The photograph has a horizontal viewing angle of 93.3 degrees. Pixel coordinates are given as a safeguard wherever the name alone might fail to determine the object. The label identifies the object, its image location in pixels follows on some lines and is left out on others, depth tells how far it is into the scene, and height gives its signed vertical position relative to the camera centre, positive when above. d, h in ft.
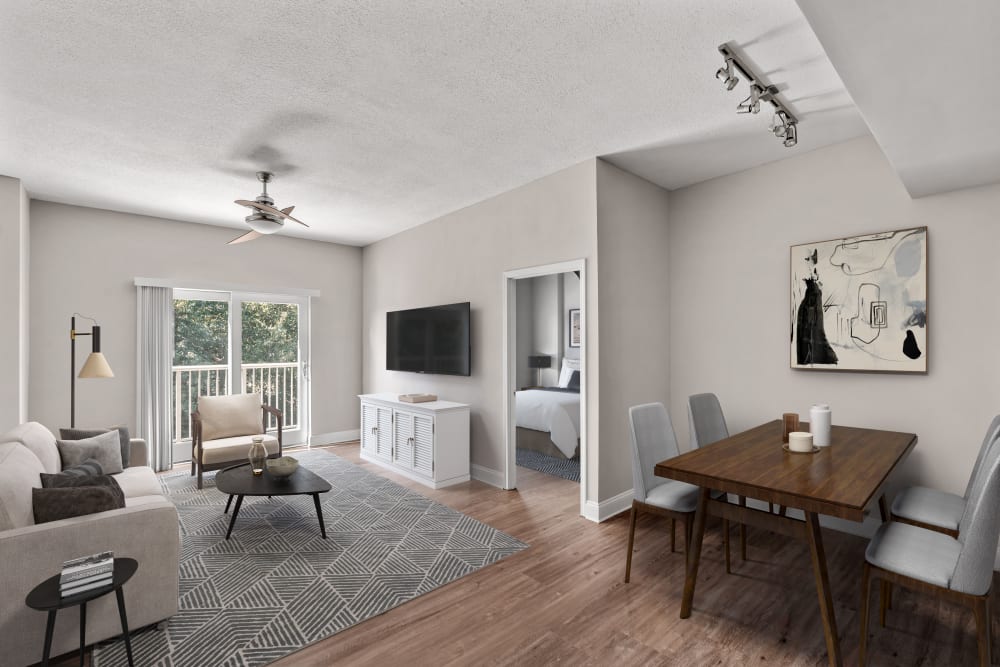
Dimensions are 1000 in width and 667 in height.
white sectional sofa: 6.12 -3.01
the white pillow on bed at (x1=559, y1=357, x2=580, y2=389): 23.80 -1.69
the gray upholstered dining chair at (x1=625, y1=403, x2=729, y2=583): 8.54 -2.73
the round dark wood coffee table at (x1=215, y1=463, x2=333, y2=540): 10.52 -3.37
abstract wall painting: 9.95 +0.70
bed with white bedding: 16.49 -2.84
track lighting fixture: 7.42 +4.26
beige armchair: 14.39 -3.00
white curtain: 16.44 -1.05
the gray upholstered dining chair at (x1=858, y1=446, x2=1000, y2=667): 5.53 -2.91
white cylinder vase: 8.56 -1.63
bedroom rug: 15.83 -4.56
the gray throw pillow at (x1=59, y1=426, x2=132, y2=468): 11.83 -2.37
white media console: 14.58 -3.33
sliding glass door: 17.88 -0.50
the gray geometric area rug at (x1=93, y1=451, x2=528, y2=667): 7.13 -4.53
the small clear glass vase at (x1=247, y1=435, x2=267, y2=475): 11.52 -2.87
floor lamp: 12.42 -0.64
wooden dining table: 6.10 -2.05
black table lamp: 25.84 -1.38
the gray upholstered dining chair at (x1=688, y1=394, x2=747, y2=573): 10.40 -1.95
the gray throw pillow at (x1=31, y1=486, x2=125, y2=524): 6.89 -2.38
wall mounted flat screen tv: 15.89 -0.07
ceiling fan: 11.67 +3.18
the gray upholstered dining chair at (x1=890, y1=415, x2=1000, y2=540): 7.67 -3.00
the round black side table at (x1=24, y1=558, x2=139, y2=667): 5.59 -3.10
